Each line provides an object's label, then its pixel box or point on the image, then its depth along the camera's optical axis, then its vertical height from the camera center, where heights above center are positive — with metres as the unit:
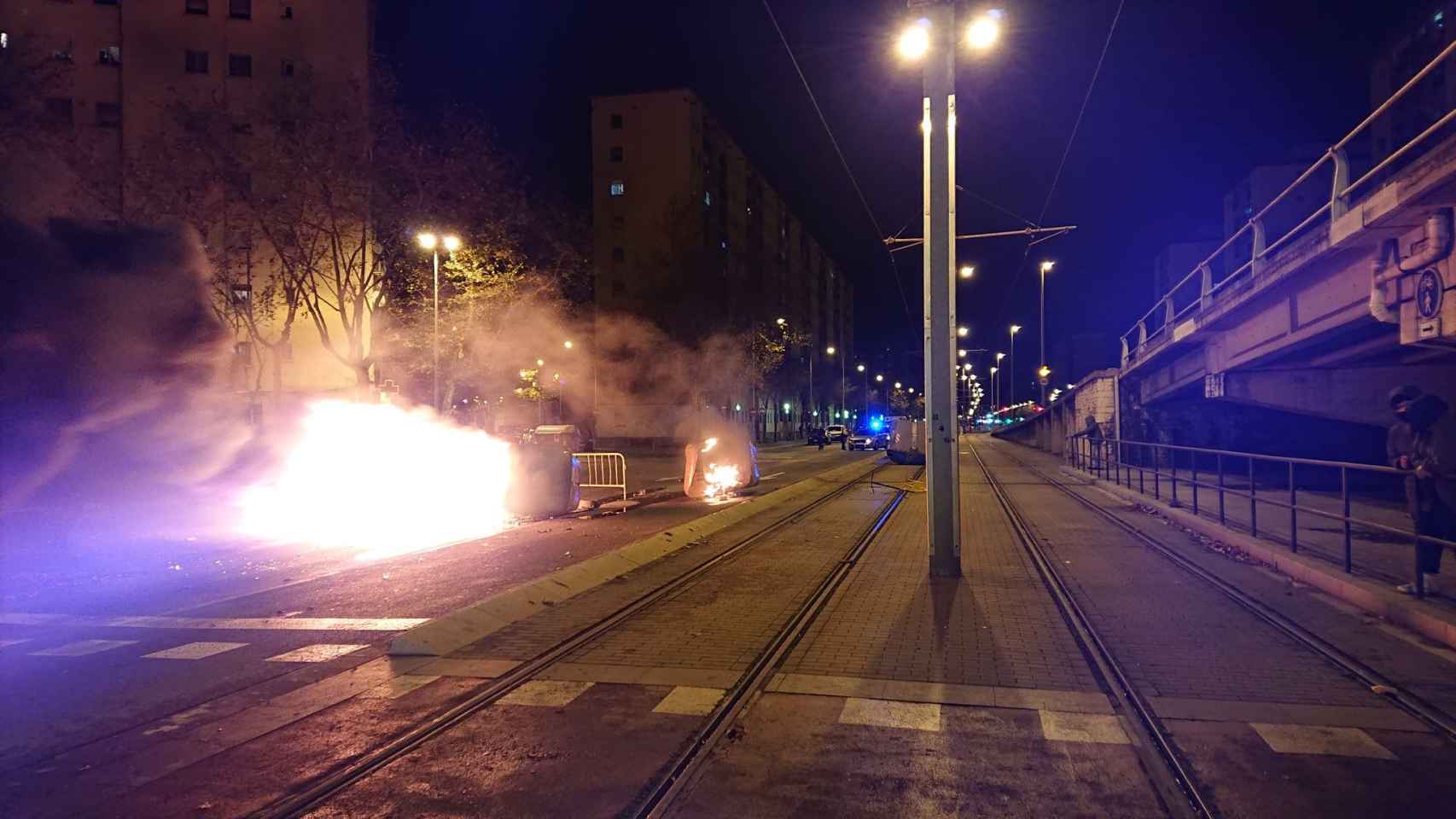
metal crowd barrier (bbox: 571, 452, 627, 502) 21.81 -1.02
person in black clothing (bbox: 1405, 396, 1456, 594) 7.48 -0.49
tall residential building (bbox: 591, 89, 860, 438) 50.88 +13.73
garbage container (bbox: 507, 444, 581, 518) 17.39 -1.01
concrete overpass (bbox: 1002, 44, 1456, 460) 8.86 +1.37
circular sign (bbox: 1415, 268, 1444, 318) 8.85 +1.29
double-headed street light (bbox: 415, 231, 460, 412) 25.91 +5.76
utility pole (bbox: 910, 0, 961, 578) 9.53 +1.51
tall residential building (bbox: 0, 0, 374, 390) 31.42 +14.41
